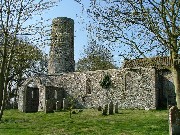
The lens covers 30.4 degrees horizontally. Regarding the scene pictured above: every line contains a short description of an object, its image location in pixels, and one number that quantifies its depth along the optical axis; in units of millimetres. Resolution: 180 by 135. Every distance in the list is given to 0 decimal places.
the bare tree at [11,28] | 16547
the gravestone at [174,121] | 10656
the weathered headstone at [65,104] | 30488
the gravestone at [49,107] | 28244
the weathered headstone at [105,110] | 23656
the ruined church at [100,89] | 31281
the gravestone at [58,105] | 29400
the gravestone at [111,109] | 24156
